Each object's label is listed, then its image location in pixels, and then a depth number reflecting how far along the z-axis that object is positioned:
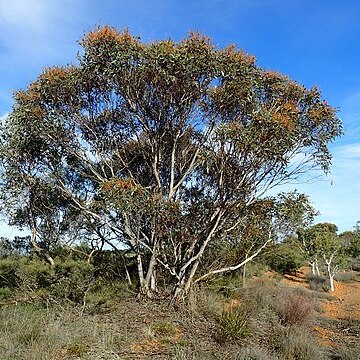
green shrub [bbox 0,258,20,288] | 11.35
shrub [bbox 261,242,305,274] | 22.08
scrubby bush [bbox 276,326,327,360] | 7.72
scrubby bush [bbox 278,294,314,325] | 10.66
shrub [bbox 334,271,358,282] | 24.70
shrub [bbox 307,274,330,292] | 20.81
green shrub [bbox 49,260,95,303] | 10.41
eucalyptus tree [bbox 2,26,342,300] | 9.93
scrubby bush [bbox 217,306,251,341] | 8.70
